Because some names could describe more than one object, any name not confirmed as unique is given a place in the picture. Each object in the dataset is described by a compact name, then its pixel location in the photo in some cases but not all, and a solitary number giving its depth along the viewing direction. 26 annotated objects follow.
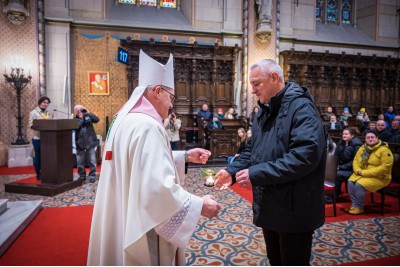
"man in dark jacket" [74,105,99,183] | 6.14
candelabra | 8.66
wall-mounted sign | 8.53
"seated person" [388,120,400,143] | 6.44
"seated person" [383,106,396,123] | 11.49
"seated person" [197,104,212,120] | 10.31
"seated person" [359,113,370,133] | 9.97
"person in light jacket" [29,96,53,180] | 6.04
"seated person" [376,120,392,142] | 6.64
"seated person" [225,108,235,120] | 10.39
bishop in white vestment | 1.47
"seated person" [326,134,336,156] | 6.08
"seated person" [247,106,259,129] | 10.20
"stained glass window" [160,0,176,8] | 12.03
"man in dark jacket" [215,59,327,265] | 1.70
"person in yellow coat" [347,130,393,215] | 4.36
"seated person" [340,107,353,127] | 11.04
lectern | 5.44
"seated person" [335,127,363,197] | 5.15
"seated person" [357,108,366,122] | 11.16
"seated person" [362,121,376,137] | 7.96
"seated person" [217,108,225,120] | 10.43
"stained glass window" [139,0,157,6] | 11.73
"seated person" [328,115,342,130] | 9.68
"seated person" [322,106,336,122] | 11.38
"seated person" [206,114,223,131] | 9.33
